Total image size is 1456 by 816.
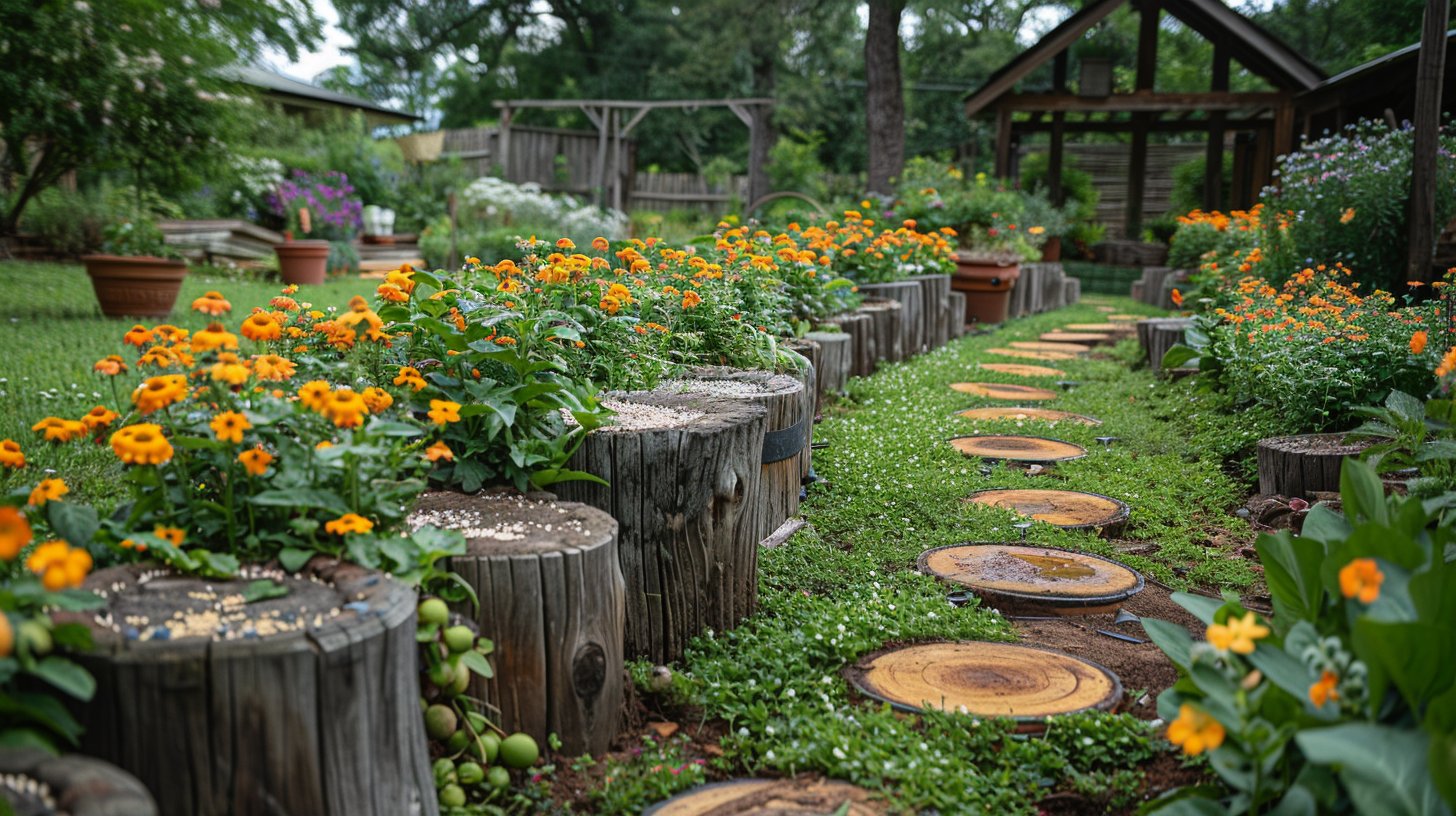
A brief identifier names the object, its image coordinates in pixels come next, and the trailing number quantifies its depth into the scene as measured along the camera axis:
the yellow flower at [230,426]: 1.87
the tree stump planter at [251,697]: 1.56
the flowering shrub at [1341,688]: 1.45
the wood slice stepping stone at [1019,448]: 5.03
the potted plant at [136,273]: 8.09
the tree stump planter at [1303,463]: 3.98
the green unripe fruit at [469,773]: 2.11
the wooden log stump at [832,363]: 5.83
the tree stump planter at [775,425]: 3.65
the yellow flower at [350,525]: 1.91
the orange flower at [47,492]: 1.92
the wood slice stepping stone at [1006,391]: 6.69
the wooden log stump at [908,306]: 7.82
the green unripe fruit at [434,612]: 2.03
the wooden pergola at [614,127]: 18.67
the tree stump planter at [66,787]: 1.28
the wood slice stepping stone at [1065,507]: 4.08
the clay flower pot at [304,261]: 11.57
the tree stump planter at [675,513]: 2.81
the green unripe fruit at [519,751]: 2.20
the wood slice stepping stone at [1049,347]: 8.77
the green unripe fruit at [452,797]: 2.06
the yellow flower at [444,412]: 2.24
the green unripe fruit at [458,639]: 2.07
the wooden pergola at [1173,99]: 13.70
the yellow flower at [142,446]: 1.79
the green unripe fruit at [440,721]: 2.11
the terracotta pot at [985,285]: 10.34
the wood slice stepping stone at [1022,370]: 7.41
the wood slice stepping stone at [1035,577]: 3.23
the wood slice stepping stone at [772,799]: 2.09
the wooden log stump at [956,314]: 9.46
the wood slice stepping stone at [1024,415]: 5.93
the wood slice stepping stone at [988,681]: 2.51
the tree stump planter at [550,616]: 2.23
